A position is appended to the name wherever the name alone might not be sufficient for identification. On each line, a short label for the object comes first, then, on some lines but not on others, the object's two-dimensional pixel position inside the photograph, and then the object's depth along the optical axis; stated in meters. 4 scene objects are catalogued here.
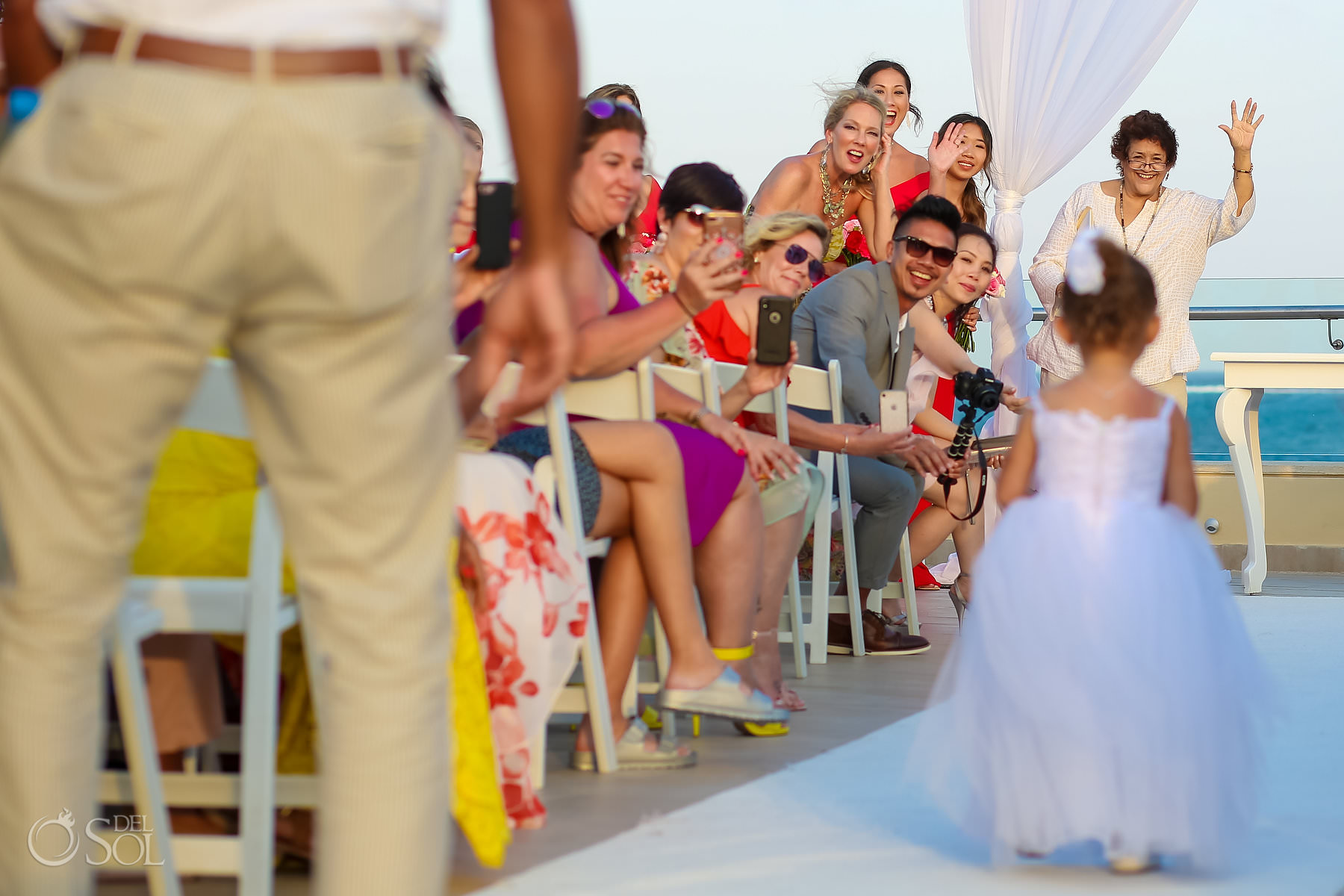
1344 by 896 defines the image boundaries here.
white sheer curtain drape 12.71
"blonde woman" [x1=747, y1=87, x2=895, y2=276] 9.56
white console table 11.70
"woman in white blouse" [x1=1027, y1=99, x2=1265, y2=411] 10.87
